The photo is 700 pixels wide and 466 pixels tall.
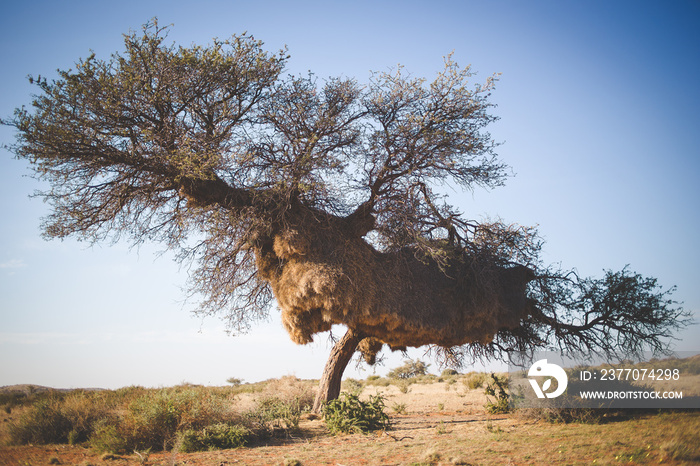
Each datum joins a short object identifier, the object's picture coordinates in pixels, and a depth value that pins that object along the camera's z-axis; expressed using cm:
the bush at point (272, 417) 1047
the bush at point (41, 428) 1058
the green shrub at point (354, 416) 1078
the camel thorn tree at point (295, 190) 1070
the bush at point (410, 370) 3394
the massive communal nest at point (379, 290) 1202
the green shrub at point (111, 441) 889
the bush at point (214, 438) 893
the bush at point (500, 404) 1386
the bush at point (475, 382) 2188
